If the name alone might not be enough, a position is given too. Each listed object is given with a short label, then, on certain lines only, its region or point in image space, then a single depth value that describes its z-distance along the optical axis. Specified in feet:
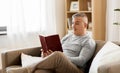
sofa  8.39
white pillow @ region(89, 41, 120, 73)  5.95
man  6.69
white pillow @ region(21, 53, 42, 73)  6.57
